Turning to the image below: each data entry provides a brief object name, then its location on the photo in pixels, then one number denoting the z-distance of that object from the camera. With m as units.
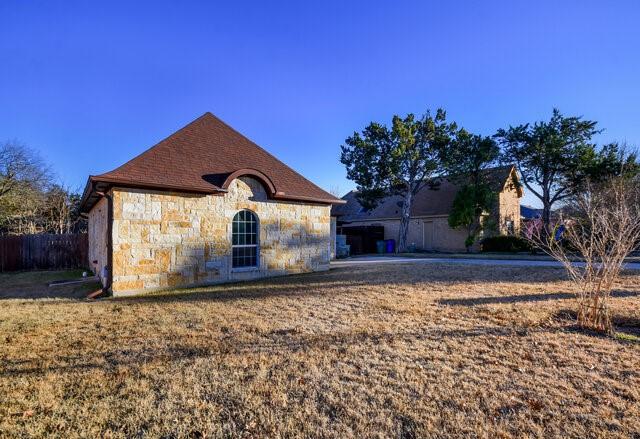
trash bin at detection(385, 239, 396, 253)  27.33
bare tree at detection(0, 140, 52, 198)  21.53
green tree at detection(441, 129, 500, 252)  23.42
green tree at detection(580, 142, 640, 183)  21.04
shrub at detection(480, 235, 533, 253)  22.49
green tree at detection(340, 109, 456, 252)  23.42
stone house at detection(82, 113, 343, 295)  8.96
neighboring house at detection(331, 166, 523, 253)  25.28
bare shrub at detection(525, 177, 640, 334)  5.40
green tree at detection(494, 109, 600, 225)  22.31
